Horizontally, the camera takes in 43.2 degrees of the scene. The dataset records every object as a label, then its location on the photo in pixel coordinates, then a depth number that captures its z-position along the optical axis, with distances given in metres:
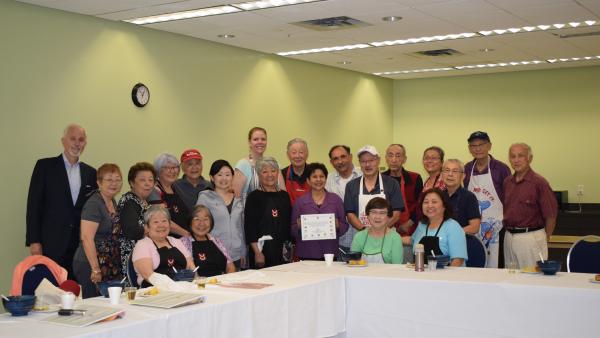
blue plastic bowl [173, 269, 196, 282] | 4.18
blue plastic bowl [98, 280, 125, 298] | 3.71
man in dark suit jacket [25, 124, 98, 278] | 5.87
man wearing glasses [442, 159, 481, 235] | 5.75
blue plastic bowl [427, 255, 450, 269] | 4.84
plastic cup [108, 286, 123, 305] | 3.58
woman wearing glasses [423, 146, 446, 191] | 6.46
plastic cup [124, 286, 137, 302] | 3.65
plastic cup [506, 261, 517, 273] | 4.70
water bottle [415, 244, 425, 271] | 4.79
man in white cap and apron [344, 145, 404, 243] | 5.93
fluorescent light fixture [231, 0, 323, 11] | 6.49
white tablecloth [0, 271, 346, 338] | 3.11
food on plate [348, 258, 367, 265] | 5.05
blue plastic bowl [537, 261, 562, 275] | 4.47
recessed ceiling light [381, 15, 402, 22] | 7.20
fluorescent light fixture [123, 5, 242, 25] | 6.80
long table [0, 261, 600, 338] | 3.77
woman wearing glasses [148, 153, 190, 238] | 5.65
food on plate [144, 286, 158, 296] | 3.82
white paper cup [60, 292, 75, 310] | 3.34
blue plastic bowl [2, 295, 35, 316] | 3.28
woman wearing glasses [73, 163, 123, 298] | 5.25
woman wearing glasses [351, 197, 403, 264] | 5.24
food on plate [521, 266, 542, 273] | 4.60
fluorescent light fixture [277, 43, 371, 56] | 8.98
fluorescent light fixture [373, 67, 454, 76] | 11.31
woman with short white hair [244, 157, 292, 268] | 5.73
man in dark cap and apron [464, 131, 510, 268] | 6.36
